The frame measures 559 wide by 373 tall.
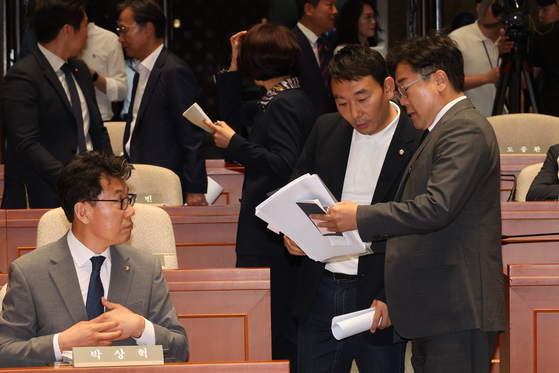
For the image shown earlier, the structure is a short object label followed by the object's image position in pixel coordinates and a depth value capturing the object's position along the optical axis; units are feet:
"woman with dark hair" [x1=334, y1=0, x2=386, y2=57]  30.99
